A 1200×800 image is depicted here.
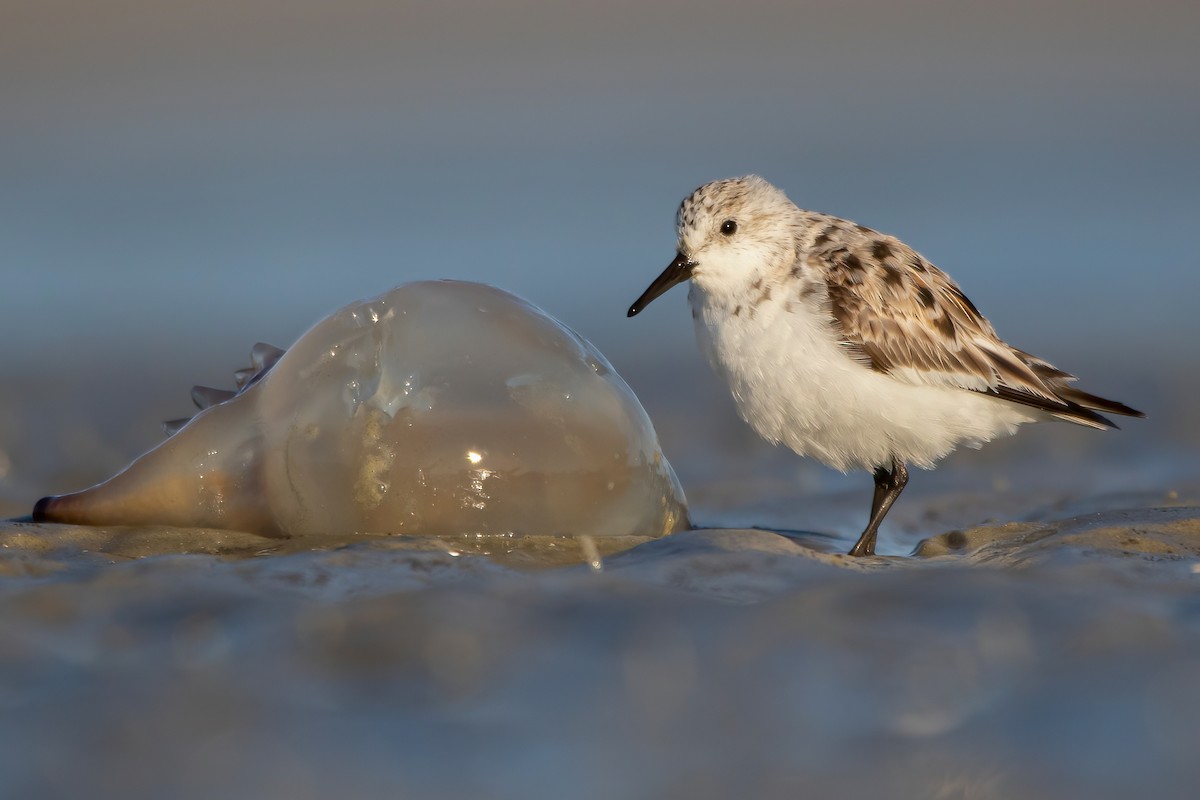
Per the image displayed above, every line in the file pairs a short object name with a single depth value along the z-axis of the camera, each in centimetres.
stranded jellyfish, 880
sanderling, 1030
